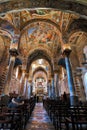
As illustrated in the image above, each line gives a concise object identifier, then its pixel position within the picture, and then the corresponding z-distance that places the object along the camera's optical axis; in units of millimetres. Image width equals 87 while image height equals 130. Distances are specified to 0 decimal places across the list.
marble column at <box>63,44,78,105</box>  6066
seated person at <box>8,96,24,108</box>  3786
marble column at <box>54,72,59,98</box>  11888
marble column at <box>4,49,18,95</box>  6356
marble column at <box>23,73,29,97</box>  12019
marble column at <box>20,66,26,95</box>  10869
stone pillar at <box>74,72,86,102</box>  9623
